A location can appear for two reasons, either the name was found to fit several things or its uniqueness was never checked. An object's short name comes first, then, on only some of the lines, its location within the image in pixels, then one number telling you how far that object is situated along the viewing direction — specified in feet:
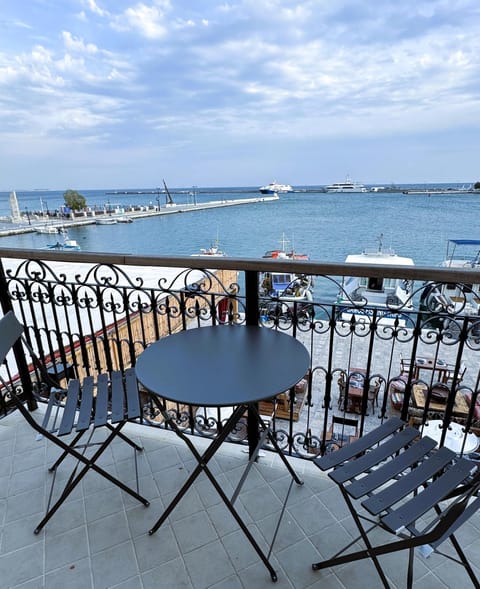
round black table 3.68
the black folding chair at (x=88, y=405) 4.46
